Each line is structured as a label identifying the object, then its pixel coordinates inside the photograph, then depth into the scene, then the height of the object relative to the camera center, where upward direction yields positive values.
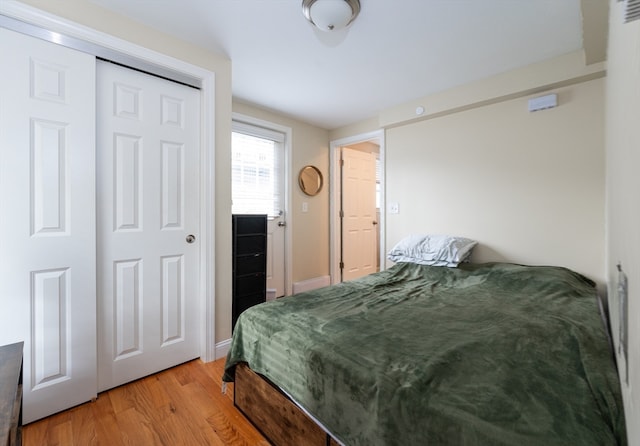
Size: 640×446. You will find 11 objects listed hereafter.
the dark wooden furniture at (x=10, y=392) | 0.66 -0.46
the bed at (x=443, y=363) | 0.74 -0.50
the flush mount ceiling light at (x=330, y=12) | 1.58 +1.19
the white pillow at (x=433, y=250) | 2.48 -0.26
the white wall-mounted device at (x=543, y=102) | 2.29 +0.97
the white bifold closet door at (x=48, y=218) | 1.46 +0.01
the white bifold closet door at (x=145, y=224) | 1.78 -0.02
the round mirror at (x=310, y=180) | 3.72 +0.55
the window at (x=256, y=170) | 3.16 +0.60
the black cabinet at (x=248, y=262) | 2.46 -0.36
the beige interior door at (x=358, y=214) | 4.14 +0.11
